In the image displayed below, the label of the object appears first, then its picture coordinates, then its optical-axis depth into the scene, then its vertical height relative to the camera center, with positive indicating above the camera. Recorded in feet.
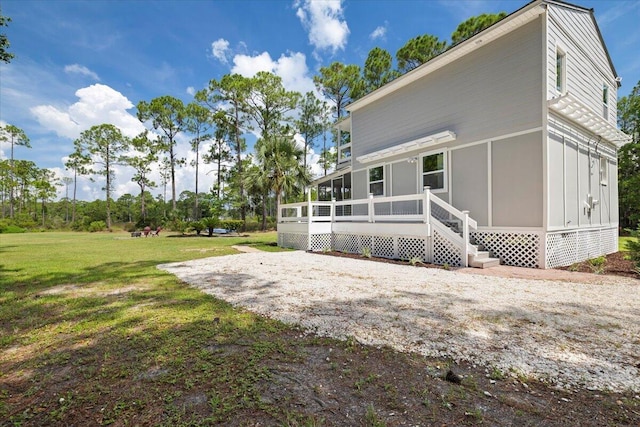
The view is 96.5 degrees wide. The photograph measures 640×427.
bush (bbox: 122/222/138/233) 108.06 -3.69
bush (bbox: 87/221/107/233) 106.32 -3.50
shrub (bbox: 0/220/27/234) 100.54 -3.75
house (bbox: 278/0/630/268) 25.70 +6.92
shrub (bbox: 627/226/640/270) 23.14 -2.60
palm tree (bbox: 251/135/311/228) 54.75 +10.24
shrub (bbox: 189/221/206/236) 72.87 -2.19
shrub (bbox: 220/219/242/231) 89.18 -2.13
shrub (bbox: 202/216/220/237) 70.74 -1.38
